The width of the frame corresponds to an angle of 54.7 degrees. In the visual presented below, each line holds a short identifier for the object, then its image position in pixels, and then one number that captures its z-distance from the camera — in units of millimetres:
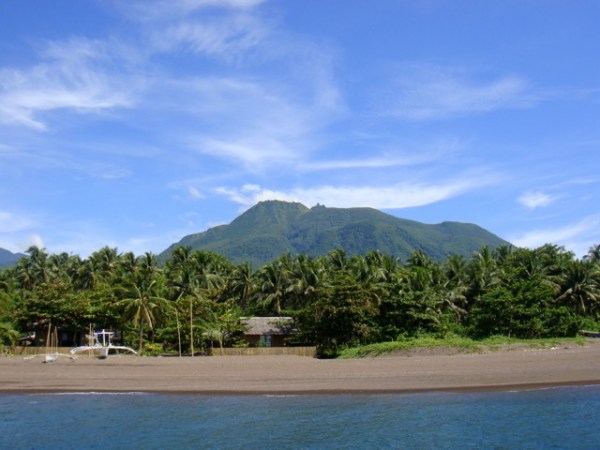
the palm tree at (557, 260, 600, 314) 55741
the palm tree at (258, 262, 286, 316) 58062
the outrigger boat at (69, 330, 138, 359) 41347
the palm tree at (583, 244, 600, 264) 70562
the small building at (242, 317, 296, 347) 49188
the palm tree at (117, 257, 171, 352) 44781
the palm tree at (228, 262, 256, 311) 65125
